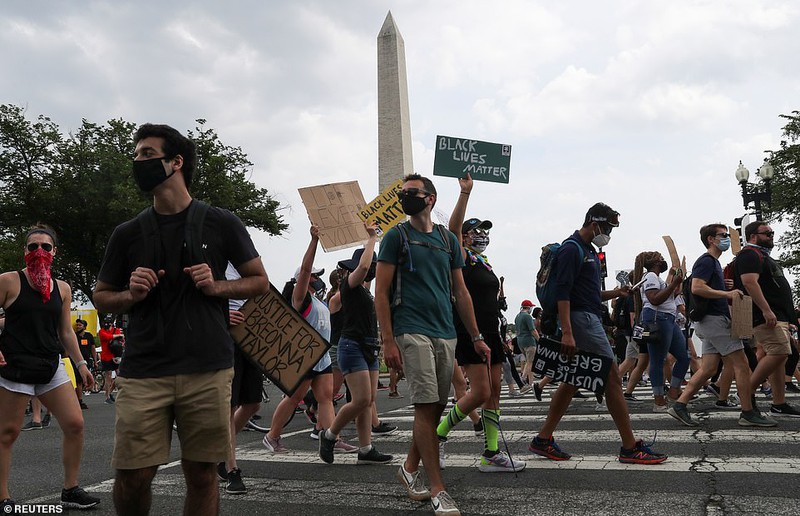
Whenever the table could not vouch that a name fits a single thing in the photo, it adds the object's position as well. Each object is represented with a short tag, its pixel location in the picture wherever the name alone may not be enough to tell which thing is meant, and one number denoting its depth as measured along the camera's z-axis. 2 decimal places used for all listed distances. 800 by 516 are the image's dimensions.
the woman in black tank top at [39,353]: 4.48
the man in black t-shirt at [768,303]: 6.77
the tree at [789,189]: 41.69
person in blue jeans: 8.09
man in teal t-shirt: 4.12
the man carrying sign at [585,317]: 5.06
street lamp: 17.48
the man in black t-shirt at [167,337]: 2.76
